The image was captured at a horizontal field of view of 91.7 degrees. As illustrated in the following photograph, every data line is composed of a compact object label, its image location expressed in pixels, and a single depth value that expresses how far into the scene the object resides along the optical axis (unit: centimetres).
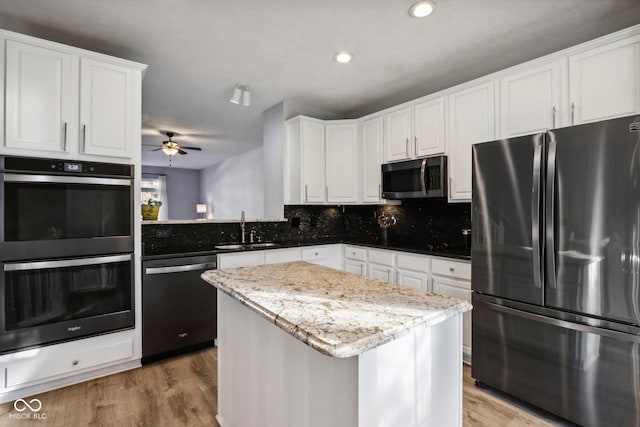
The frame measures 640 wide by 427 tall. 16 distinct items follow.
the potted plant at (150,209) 306
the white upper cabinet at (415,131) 297
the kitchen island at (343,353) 91
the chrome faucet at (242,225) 362
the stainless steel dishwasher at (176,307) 254
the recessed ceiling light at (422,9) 200
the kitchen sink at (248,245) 320
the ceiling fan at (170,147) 549
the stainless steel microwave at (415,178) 293
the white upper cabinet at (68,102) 206
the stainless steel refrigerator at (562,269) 162
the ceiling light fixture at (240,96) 323
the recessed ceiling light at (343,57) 268
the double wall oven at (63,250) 203
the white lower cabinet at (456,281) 252
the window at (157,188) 876
